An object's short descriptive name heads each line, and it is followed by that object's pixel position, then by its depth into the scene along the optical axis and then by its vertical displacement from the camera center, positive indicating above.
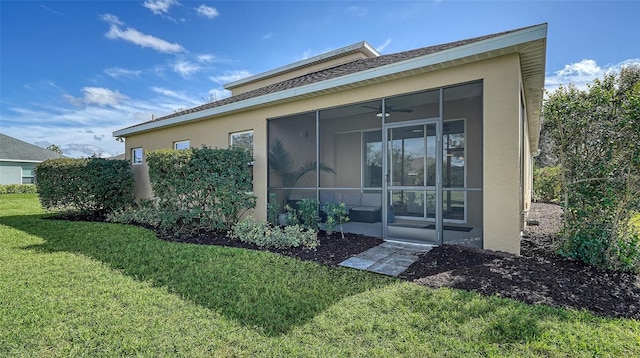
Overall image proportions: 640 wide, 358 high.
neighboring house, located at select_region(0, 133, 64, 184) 21.89 +1.43
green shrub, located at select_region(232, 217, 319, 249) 5.93 -1.22
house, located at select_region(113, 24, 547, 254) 4.67 +1.10
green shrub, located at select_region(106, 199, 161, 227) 8.56 -1.14
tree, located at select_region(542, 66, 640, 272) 4.10 +0.14
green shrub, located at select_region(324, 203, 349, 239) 6.54 -0.79
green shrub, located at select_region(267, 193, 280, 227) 7.75 -0.86
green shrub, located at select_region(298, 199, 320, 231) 6.91 -0.81
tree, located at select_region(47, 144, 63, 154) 50.27 +5.37
